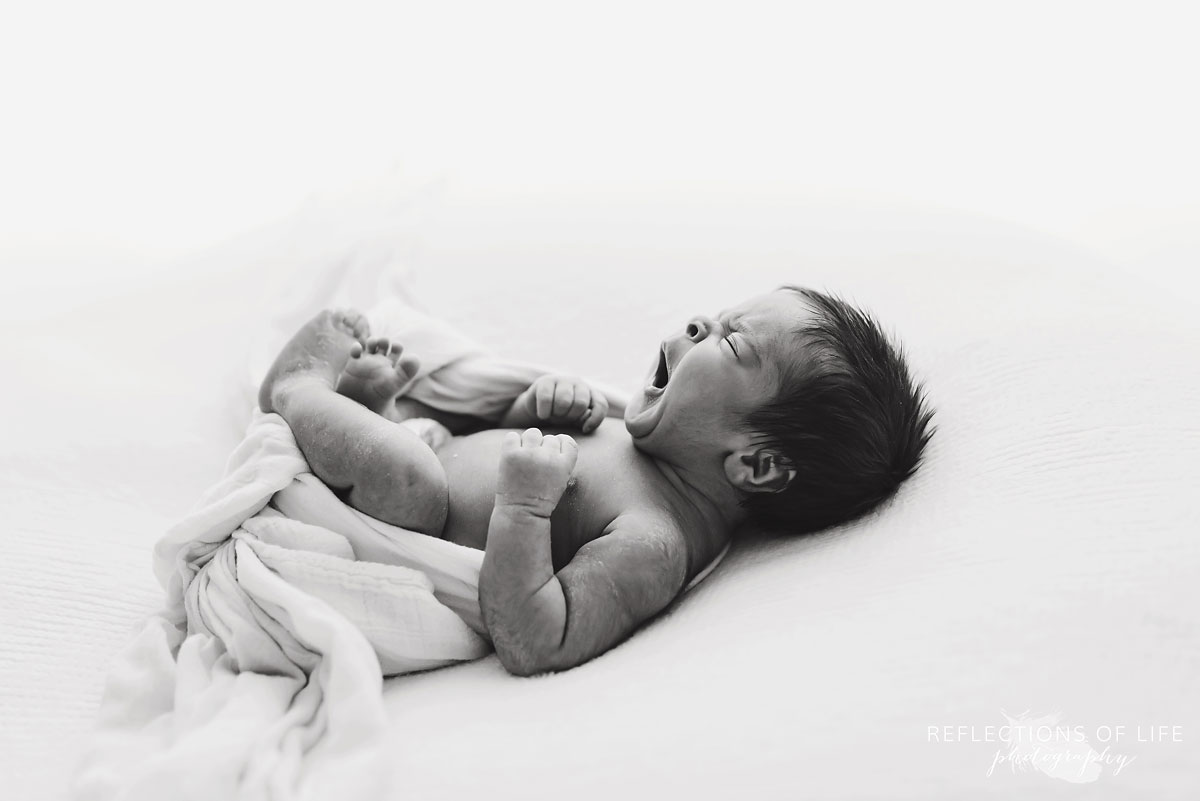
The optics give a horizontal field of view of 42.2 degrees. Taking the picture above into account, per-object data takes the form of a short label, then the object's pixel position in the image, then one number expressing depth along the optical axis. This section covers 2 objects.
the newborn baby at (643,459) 0.59
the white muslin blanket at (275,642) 0.52
